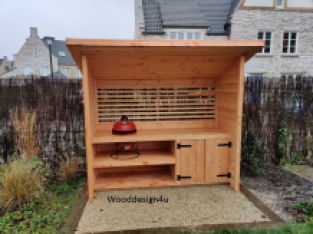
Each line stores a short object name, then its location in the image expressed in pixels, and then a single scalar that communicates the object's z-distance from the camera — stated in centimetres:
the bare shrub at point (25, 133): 352
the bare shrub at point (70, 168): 334
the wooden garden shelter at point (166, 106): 256
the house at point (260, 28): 984
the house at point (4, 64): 3341
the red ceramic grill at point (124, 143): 303
